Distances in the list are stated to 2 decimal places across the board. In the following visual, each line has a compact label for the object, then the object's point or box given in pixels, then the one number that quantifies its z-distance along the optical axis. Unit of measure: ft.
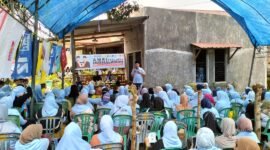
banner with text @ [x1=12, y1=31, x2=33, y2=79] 23.15
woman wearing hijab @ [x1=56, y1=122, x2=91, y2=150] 15.10
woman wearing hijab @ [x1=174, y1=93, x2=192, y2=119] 26.55
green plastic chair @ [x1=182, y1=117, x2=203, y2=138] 23.79
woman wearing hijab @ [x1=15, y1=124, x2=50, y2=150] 15.28
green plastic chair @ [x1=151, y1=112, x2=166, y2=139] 23.49
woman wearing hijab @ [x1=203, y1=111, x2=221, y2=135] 21.83
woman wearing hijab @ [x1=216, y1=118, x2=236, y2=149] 17.61
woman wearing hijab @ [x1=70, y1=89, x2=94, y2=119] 24.50
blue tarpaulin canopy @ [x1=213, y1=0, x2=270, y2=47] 32.01
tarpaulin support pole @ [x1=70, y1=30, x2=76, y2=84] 42.45
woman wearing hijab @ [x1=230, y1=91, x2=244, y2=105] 31.43
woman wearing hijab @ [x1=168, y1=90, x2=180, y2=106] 31.44
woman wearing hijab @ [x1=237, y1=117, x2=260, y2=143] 18.54
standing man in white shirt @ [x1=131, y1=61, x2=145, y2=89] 43.83
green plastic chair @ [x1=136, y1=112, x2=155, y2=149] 22.74
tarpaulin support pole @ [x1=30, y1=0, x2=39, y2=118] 23.80
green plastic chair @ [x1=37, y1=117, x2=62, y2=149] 22.50
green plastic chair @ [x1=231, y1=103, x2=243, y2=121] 27.91
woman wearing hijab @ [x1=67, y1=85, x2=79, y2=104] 33.63
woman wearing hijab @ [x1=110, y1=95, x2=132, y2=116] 23.85
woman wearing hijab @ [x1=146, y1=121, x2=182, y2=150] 16.78
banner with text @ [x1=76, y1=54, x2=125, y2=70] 43.82
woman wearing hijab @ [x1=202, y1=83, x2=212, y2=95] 31.19
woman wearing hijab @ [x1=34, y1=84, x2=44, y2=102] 32.29
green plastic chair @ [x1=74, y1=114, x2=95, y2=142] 23.02
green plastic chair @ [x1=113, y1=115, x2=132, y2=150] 22.80
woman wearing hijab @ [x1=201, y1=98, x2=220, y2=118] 23.91
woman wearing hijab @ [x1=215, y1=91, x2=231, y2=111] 27.71
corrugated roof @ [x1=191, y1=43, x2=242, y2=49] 50.67
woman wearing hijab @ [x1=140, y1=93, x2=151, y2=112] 29.32
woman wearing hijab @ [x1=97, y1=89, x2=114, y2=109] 27.32
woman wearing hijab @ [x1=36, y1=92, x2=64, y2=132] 23.40
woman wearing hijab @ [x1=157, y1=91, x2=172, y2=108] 29.19
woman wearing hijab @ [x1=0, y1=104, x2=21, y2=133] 18.51
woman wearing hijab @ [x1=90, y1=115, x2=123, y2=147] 17.37
